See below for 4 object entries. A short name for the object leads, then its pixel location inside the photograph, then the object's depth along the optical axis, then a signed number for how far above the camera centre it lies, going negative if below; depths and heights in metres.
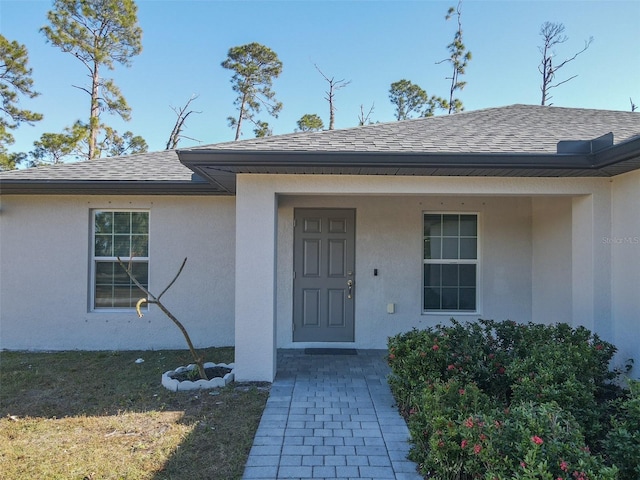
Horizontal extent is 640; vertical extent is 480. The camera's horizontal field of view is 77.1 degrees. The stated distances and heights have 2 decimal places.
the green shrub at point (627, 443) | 2.49 -1.24
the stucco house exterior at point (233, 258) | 6.70 -0.20
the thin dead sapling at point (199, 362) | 4.86 -1.43
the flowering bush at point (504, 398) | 2.28 -1.17
